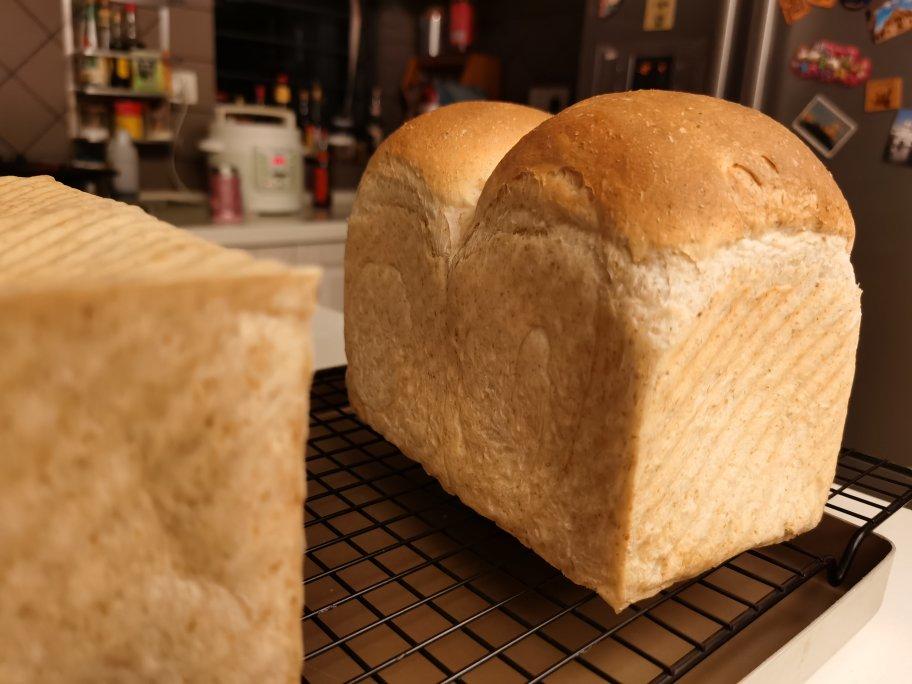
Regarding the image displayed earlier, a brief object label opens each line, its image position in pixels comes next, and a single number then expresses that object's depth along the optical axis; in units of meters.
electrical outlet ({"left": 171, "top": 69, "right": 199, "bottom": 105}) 3.12
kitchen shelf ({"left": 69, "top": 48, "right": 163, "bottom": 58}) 2.79
